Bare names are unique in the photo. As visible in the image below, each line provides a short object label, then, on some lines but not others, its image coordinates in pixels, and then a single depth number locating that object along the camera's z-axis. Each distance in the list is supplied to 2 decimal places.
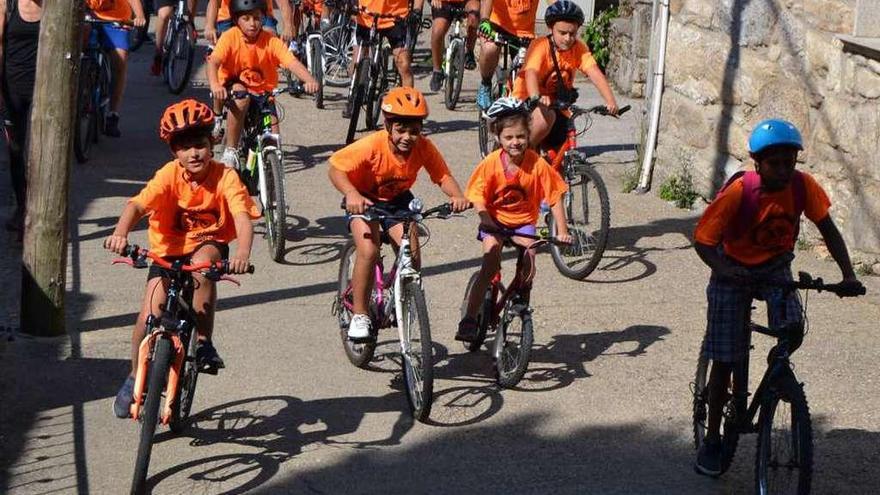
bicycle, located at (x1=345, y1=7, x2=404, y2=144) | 14.24
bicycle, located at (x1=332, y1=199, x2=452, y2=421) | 7.42
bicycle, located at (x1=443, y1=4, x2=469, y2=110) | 15.63
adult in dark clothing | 10.73
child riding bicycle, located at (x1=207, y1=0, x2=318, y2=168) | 11.33
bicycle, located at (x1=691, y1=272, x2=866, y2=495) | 5.92
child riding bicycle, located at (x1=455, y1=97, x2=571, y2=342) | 8.14
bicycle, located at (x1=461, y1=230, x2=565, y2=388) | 8.03
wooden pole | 8.72
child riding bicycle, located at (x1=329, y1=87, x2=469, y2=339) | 7.91
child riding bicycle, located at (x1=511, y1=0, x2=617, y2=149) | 10.67
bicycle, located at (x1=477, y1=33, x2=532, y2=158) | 13.67
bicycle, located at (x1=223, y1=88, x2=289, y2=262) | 10.54
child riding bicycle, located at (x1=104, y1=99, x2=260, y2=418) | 6.91
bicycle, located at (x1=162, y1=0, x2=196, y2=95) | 16.53
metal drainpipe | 12.90
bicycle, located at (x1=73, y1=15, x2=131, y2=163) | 13.33
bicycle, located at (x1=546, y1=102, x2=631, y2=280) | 10.34
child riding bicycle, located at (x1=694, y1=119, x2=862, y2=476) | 6.27
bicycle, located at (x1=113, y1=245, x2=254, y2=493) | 6.45
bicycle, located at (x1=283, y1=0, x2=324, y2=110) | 16.11
